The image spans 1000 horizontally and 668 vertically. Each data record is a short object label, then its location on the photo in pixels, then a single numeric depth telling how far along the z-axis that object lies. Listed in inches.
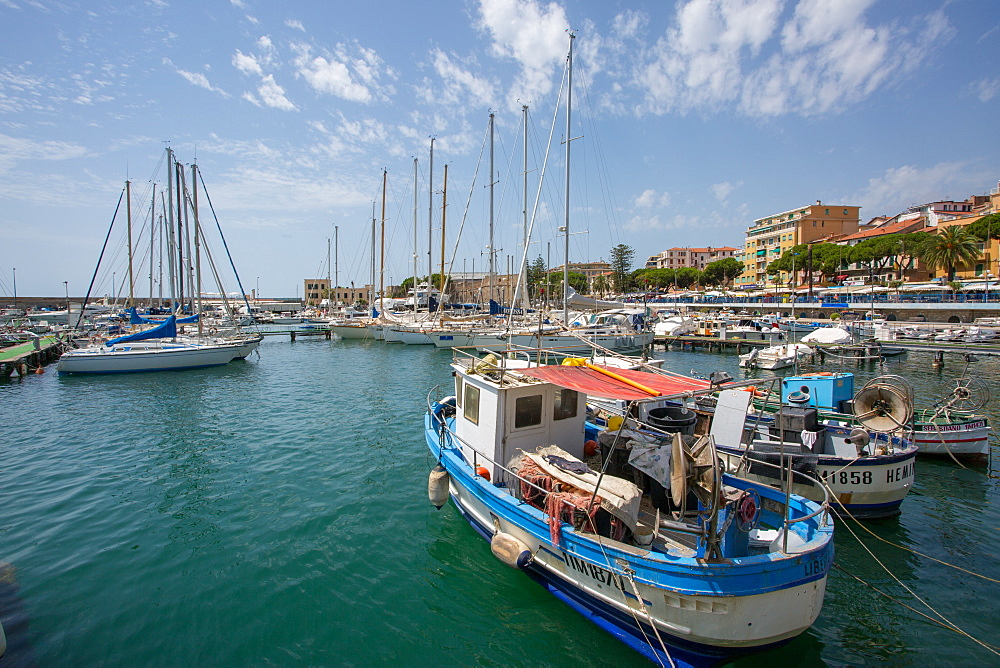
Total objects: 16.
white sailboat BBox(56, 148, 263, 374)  1129.4
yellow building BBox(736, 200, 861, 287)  3836.1
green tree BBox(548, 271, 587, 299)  4570.9
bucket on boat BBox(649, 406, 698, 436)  387.9
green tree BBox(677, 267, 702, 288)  4414.4
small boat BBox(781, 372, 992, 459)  518.6
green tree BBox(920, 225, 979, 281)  2186.3
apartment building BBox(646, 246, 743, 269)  5782.5
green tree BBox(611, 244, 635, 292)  4623.5
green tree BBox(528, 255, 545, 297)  4569.4
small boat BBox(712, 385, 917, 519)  394.9
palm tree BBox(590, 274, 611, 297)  4476.4
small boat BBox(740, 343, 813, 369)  1259.3
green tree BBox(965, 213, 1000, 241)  2217.0
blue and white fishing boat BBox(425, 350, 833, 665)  218.1
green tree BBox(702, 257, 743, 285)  4111.7
